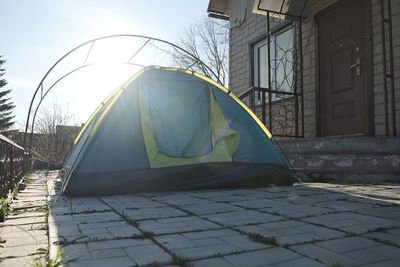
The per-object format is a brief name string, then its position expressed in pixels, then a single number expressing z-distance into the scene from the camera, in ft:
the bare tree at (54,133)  35.63
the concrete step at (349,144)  13.03
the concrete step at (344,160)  12.98
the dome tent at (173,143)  11.02
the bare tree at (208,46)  67.36
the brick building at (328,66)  14.56
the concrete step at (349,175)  12.71
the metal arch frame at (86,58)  22.15
